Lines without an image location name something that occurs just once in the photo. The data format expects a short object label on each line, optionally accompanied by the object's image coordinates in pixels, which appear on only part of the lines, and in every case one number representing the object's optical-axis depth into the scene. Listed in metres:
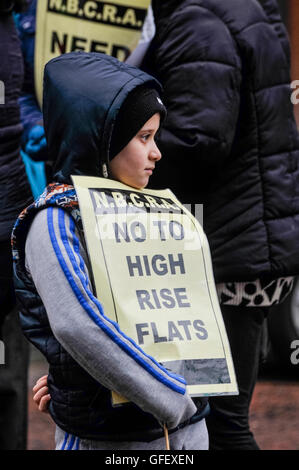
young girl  4.63
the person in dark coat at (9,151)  6.99
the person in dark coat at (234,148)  6.85
